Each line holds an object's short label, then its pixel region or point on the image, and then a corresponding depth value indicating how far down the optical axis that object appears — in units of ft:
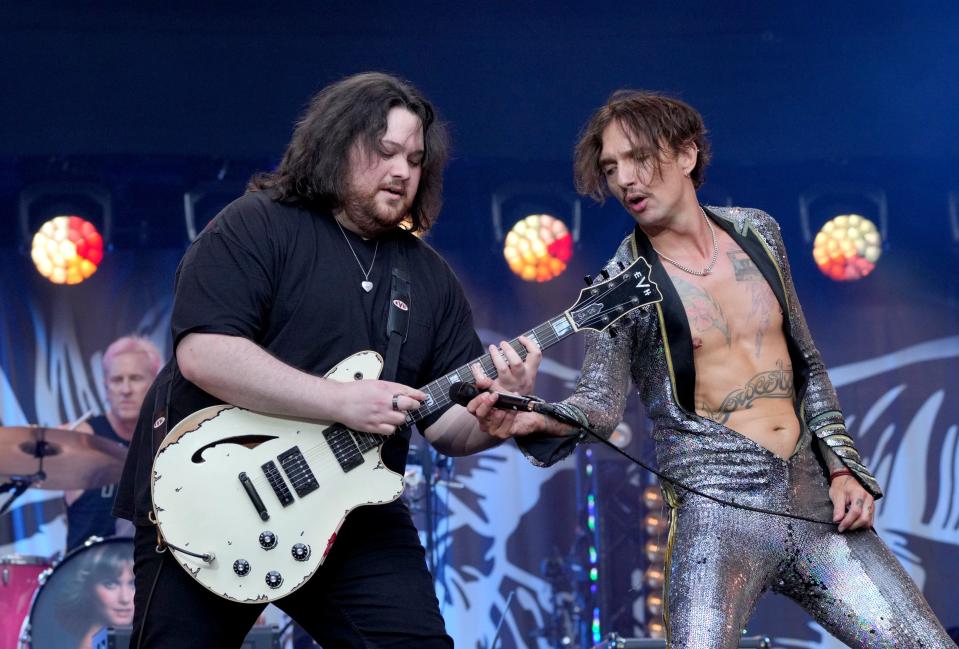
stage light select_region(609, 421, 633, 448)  24.12
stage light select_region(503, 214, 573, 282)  24.81
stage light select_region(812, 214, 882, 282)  25.20
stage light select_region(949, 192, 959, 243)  25.09
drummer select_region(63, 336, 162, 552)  23.79
